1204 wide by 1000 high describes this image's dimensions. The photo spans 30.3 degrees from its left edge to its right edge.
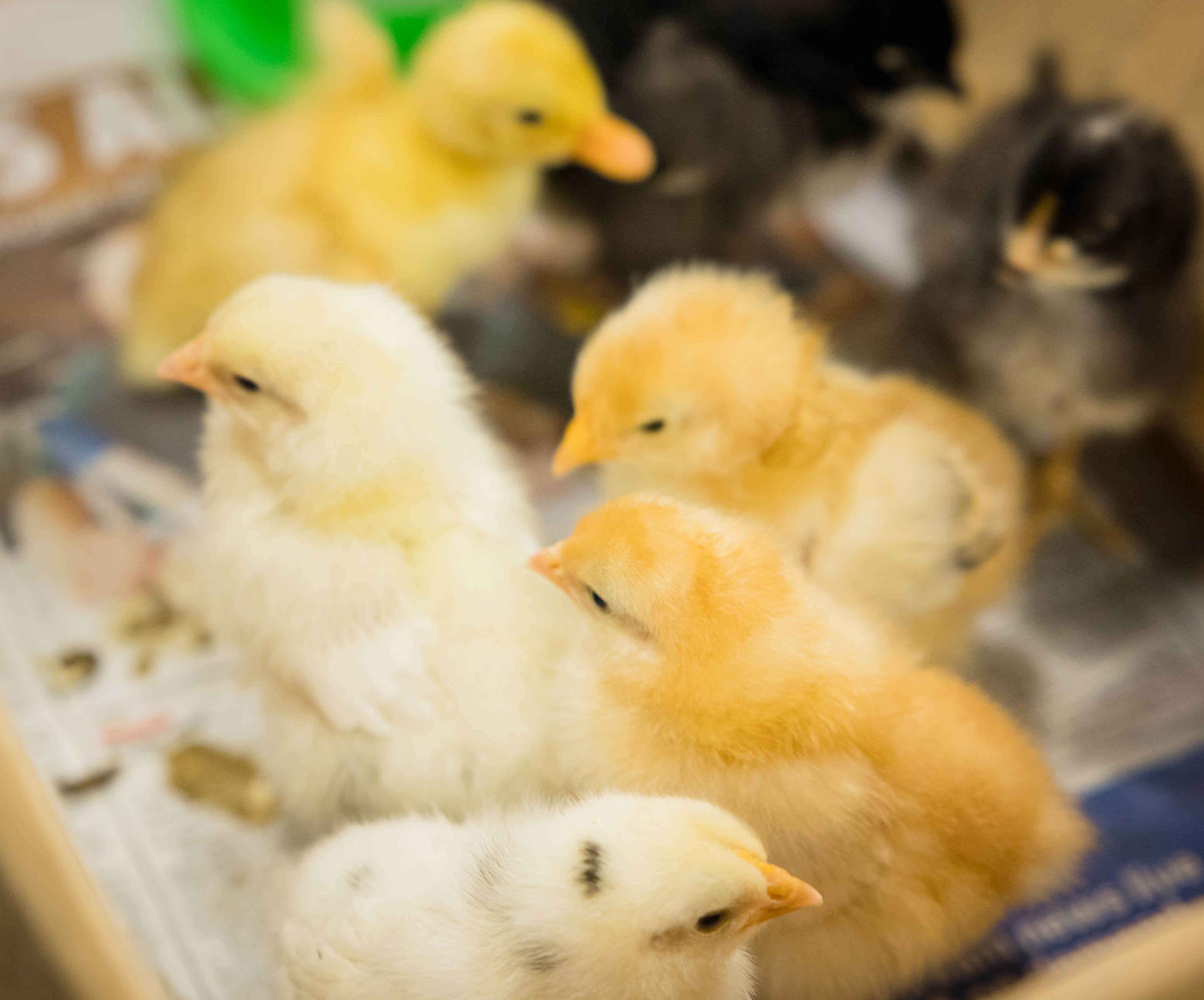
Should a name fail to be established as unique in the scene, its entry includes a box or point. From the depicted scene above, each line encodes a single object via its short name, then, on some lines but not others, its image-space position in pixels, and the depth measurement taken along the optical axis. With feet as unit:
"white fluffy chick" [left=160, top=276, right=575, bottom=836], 1.27
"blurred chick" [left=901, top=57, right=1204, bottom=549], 1.49
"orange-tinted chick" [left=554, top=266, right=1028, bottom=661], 1.33
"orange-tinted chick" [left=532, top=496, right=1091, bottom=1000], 1.21
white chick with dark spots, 1.15
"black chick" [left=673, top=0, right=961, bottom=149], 1.70
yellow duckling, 1.54
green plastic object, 1.90
